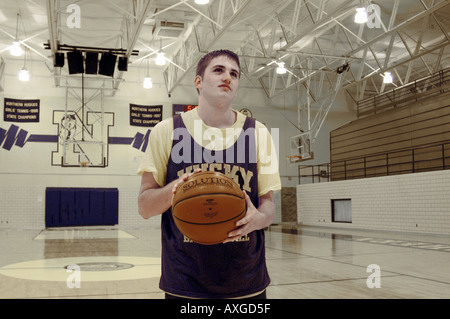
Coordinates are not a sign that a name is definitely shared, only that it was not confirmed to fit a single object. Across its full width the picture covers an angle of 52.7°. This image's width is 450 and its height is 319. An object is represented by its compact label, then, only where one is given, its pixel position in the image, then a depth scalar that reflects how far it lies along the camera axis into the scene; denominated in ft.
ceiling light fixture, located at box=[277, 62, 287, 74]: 47.75
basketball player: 5.58
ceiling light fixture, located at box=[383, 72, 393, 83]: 51.75
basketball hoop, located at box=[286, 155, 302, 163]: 53.60
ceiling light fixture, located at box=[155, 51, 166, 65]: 45.72
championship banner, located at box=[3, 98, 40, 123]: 58.29
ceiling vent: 46.39
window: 53.39
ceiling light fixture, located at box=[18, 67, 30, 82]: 50.55
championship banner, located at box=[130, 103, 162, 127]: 62.49
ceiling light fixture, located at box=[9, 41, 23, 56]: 41.51
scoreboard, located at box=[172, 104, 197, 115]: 64.03
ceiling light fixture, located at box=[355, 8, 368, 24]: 33.99
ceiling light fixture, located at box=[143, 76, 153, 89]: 54.08
